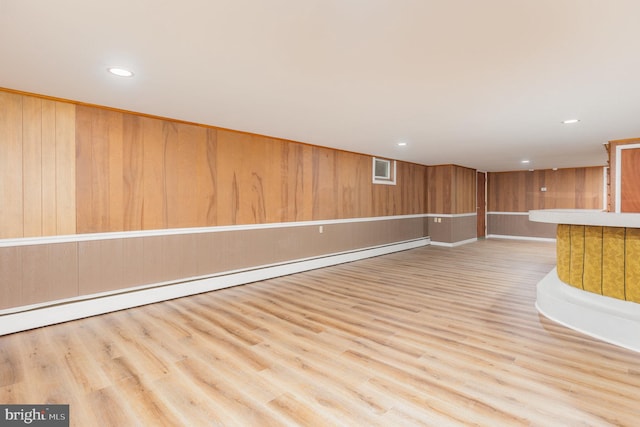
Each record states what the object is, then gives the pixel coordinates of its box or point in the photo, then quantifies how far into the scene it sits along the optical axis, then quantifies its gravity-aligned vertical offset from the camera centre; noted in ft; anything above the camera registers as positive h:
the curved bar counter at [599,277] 9.67 -2.22
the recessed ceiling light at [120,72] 8.80 +3.84
